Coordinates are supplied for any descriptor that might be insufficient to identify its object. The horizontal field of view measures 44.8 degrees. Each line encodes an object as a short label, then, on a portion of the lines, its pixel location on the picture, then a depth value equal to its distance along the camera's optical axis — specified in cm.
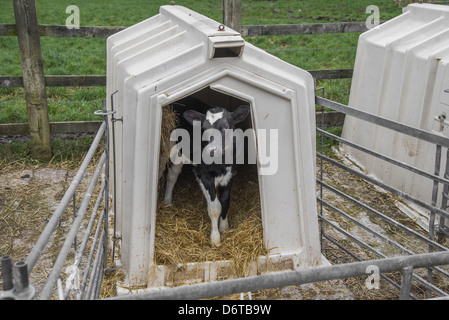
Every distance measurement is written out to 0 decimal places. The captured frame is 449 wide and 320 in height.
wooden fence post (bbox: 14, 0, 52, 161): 612
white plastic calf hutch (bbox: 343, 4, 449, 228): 541
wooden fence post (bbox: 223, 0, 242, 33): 646
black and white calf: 407
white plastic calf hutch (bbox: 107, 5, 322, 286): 362
